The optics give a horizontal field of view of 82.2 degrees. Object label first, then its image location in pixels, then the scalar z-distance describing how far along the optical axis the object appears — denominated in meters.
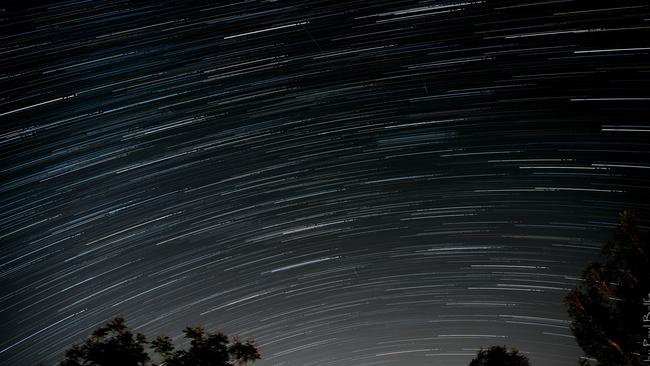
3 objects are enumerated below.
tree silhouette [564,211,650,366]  11.32
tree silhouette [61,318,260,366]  10.09
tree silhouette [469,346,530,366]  15.53
